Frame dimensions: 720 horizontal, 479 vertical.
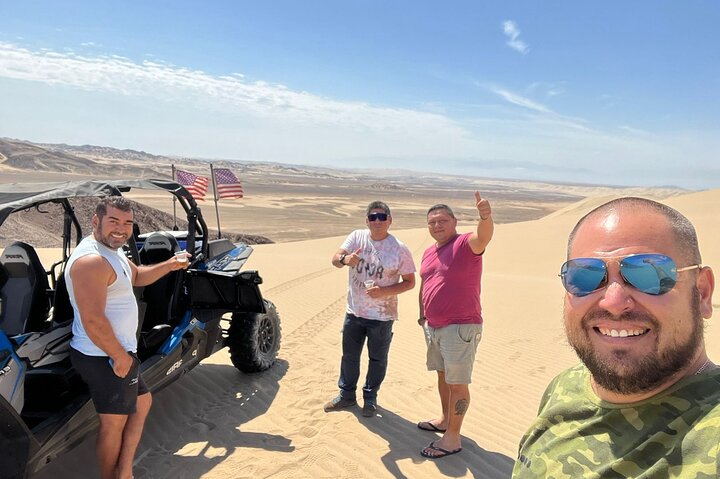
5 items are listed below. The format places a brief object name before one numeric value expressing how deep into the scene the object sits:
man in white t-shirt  4.31
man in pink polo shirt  3.69
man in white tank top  2.85
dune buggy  2.87
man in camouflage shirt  1.31
